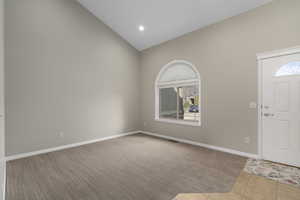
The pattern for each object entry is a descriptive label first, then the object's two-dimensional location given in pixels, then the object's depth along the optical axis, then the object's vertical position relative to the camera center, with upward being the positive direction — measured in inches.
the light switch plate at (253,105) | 118.7 -4.5
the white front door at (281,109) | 103.0 -7.1
